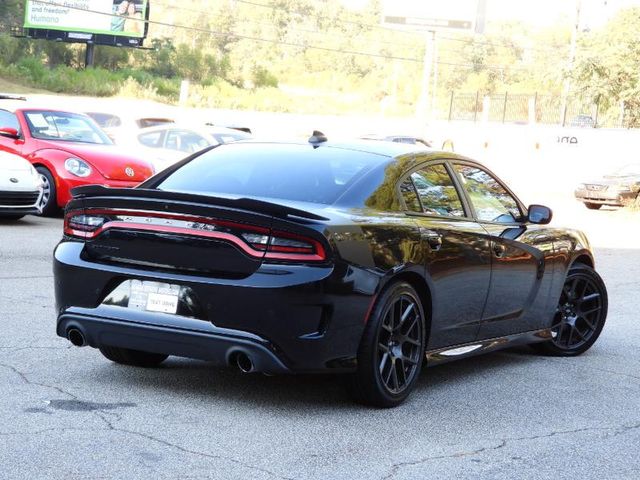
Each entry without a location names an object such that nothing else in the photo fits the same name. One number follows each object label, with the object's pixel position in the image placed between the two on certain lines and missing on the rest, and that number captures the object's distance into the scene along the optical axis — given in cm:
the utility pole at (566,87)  4396
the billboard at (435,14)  5594
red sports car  1622
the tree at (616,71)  3966
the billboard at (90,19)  6494
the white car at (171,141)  1986
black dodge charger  579
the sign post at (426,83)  4912
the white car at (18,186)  1447
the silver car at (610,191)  2933
